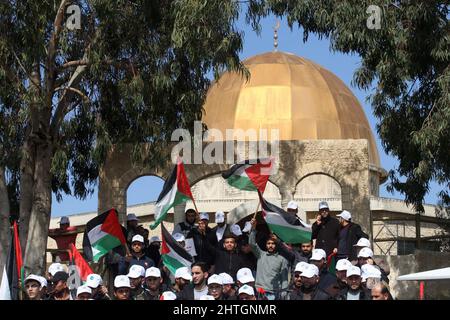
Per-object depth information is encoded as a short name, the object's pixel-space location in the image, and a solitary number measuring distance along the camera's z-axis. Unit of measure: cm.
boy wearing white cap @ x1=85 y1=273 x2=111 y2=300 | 1198
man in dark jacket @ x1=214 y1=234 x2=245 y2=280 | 1448
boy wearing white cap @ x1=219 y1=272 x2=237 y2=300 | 1163
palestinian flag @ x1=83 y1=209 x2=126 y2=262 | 1633
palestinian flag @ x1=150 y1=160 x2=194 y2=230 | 1652
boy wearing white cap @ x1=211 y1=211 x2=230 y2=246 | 1581
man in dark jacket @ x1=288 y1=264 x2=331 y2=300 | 1163
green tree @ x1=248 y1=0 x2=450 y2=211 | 1917
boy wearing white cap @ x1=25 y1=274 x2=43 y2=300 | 1191
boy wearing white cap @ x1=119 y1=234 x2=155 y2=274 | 1430
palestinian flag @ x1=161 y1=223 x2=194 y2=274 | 1452
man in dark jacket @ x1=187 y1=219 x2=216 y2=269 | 1507
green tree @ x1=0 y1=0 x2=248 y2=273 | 1802
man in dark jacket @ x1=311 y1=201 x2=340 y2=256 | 1559
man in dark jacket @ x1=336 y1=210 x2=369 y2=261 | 1528
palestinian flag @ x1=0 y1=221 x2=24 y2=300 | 1369
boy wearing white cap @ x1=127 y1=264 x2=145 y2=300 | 1227
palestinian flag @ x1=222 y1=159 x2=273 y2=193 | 1752
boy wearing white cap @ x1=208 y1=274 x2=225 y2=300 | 1150
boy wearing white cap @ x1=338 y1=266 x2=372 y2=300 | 1134
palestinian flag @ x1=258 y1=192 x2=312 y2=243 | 1534
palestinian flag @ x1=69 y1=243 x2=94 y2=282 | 1435
